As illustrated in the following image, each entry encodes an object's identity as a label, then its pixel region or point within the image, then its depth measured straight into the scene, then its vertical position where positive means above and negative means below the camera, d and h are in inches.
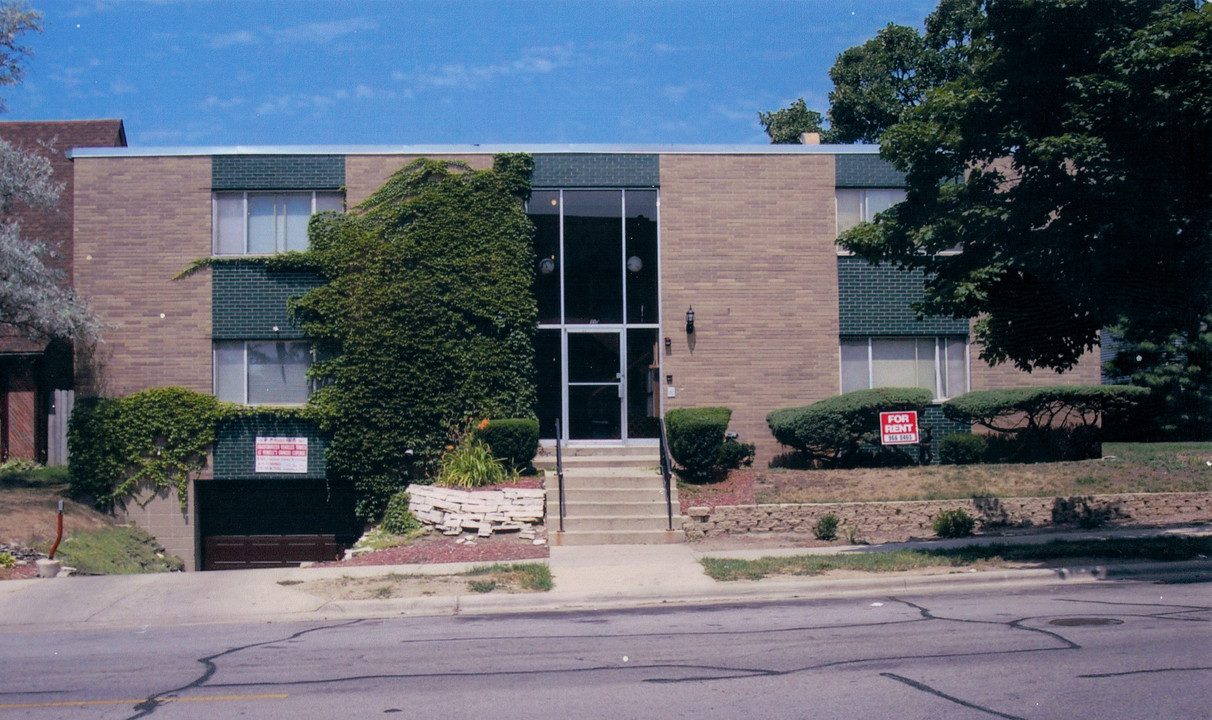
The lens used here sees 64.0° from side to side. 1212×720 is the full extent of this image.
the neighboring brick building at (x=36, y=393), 832.3 +11.1
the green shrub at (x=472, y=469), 661.3 -47.6
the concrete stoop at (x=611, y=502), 589.0 -67.1
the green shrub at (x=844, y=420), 703.1 -17.9
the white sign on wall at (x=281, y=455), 731.4 -39.3
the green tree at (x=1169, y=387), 861.2 +3.1
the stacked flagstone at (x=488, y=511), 617.3 -71.3
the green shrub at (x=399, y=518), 659.4 -80.9
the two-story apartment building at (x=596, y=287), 744.3 +87.9
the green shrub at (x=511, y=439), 683.4 -28.1
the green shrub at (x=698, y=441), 674.2 -30.6
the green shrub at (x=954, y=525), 574.9 -78.1
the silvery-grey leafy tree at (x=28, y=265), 649.0 +95.7
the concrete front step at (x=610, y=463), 698.8 -47.0
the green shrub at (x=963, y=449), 731.4 -42.2
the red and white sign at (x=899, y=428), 707.4 -24.6
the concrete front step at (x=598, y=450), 732.7 -39.6
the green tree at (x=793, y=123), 1342.3 +382.9
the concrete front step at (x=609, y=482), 653.3 -56.9
